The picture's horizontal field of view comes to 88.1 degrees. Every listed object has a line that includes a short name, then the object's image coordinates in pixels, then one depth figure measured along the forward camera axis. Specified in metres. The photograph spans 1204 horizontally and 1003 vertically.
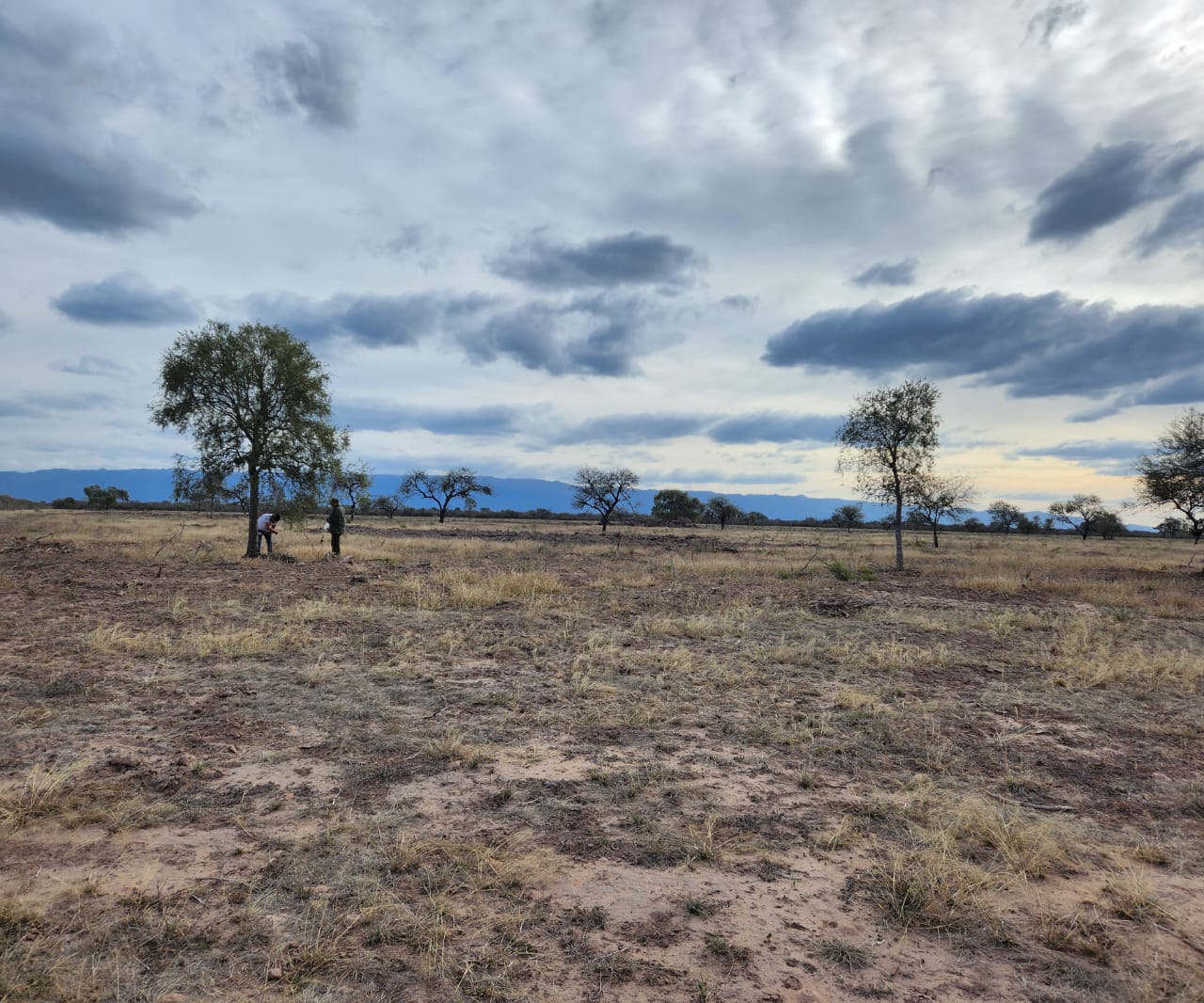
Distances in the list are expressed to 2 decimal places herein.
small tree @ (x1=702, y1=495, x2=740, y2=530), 90.86
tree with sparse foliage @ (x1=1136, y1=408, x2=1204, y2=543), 29.05
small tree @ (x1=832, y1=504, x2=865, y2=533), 96.12
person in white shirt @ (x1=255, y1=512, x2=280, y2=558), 24.11
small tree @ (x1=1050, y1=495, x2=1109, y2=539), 77.38
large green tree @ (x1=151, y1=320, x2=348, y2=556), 24.22
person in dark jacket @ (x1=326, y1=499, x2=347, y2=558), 24.62
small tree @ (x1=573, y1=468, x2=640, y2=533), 74.50
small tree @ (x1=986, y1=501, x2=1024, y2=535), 101.38
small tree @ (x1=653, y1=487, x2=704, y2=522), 103.38
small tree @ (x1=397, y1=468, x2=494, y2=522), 94.12
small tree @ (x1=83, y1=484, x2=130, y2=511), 88.94
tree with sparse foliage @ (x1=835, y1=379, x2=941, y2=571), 28.95
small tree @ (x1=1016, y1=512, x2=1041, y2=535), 102.81
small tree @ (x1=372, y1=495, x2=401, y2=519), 97.25
